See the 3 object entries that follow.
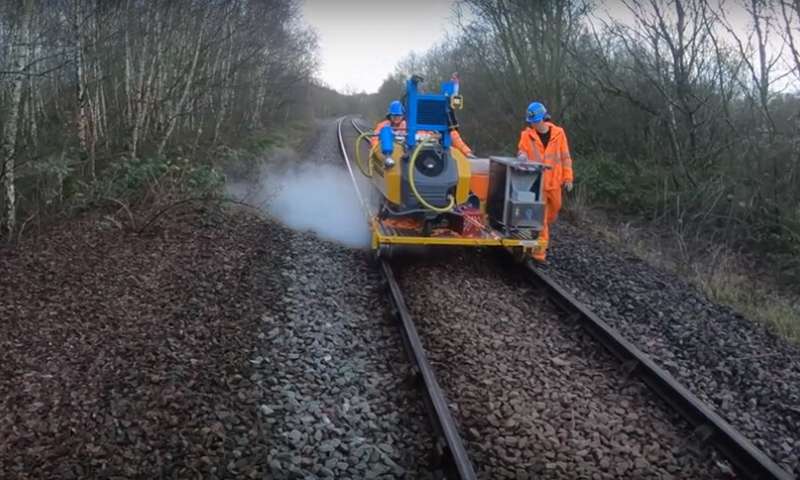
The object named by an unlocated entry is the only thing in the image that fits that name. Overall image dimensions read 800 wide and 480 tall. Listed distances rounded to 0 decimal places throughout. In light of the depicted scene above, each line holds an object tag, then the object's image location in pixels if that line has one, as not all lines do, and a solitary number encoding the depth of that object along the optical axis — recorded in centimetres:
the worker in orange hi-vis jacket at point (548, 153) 872
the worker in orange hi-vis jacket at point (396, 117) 1089
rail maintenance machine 813
